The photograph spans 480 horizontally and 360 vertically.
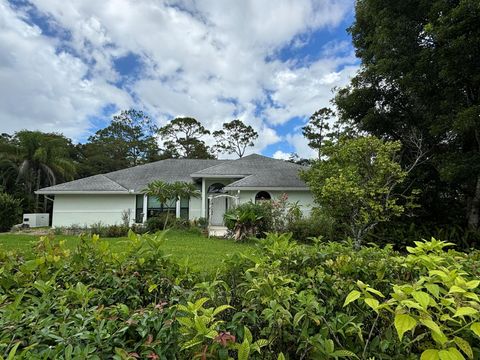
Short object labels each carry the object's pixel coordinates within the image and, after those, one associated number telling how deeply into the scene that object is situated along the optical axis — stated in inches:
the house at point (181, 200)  749.9
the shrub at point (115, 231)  644.7
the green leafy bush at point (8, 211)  705.0
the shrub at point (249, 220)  562.9
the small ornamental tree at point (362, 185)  383.2
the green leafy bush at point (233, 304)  52.3
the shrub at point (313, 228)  534.6
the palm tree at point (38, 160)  994.1
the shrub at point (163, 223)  714.2
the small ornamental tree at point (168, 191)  720.3
